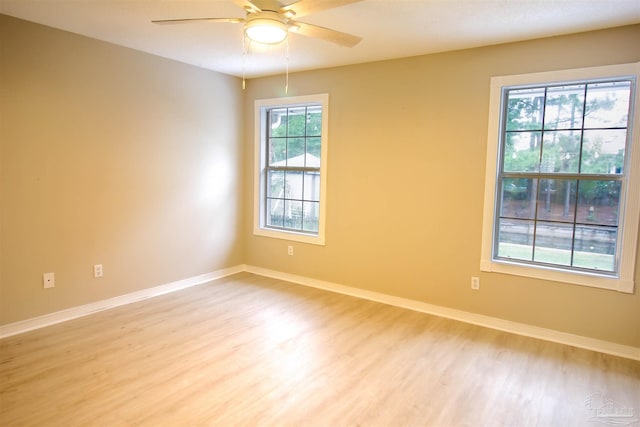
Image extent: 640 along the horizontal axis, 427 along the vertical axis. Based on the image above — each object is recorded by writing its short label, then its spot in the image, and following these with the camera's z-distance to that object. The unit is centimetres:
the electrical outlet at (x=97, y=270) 369
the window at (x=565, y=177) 302
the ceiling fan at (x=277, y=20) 199
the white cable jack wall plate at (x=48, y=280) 336
